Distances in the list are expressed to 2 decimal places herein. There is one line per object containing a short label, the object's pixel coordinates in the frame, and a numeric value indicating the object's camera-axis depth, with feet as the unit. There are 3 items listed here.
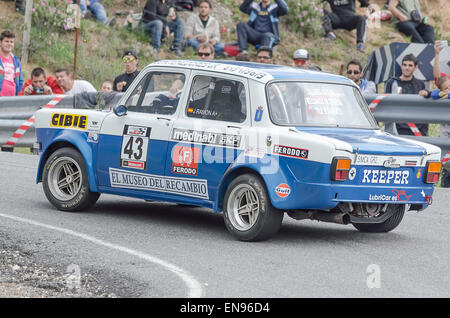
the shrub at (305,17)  85.51
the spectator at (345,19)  78.07
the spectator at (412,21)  79.05
